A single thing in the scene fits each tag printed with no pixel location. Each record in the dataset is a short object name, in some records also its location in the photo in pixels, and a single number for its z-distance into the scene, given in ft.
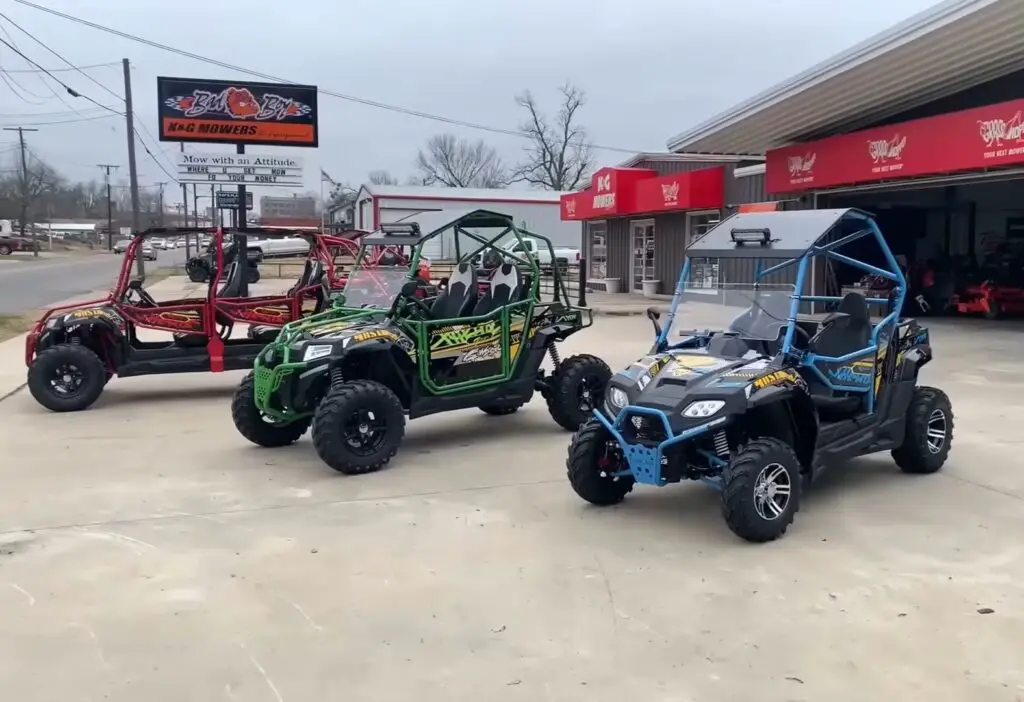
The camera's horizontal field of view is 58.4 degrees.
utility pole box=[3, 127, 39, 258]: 247.50
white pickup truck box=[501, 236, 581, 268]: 102.68
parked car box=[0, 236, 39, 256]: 195.83
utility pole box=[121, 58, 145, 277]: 93.10
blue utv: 16.55
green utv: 21.88
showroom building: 43.21
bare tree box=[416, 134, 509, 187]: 253.65
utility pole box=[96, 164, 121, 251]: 263.57
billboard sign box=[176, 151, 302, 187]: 71.46
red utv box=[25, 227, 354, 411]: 30.19
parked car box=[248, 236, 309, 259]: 144.56
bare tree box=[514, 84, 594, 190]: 216.54
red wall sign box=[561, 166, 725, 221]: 72.23
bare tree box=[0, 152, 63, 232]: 255.91
